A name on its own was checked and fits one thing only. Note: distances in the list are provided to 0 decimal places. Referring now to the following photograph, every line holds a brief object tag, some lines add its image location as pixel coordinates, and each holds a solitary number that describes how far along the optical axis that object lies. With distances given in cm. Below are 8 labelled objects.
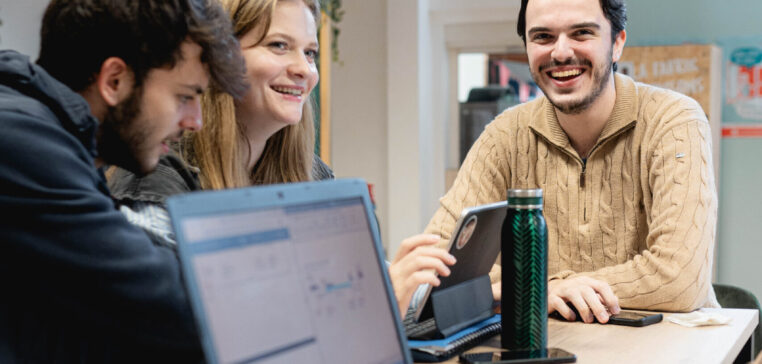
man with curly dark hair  100
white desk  135
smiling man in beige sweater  189
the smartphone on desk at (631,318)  158
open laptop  81
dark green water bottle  131
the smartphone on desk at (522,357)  127
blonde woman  168
